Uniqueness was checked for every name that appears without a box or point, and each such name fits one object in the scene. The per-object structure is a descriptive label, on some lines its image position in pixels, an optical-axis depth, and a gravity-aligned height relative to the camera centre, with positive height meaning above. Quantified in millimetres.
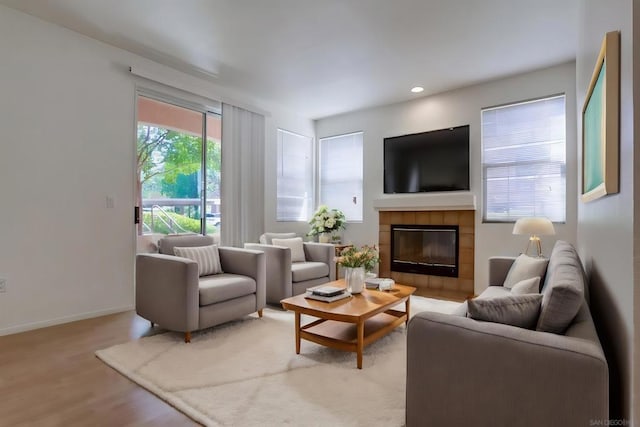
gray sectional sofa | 1059 -541
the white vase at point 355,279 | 2861 -557
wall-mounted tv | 4582 +737
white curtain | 4523 +499
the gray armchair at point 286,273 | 3707 -704
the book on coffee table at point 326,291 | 2650 -626
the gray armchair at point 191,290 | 2664 -659
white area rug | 1715 -1014
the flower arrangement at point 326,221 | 5359 -136
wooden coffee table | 2283 -762
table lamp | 3430 -131
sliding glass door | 3879 +527
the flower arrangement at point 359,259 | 2854 -389
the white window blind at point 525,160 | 3945 +652
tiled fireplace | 4508 -528
